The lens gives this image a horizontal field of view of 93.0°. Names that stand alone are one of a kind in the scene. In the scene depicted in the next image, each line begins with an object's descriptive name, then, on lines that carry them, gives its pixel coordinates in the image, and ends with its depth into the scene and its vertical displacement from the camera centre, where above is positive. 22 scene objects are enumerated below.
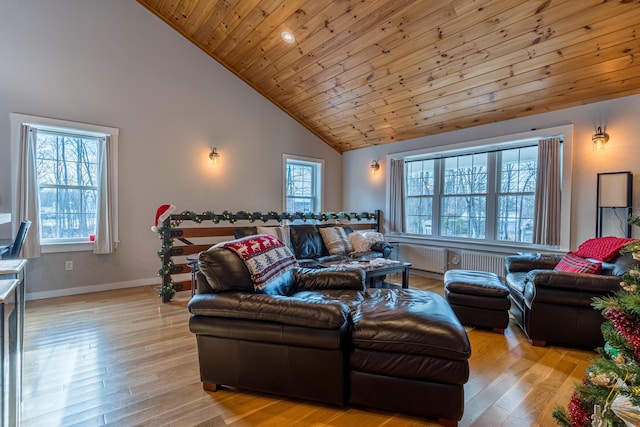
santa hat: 3.65 -0.07
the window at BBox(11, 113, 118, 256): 3.62 +0.32
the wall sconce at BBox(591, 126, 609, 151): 3.47 +0.80
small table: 3.52 -0.71
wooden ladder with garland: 3.70 -0.36
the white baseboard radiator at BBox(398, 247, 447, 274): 4.95 -0.83
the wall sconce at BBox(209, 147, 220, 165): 5.06 +0.88
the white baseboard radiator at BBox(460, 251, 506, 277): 4.36 -0.80
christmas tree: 0.98 -0.58
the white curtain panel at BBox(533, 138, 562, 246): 3.84 +0.18
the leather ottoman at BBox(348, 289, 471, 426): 1.57 -0.83
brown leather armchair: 2.44 -0.80
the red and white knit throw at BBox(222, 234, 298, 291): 2.03 -0.36
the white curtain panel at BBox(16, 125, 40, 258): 3.59 +0.20
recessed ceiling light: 4.00 +2.29
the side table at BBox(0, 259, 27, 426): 1.15 -0.67
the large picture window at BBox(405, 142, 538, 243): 4.27 +0.22
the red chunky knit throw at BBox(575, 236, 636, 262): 2.64 -0.36
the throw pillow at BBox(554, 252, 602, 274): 2.59 -0.51
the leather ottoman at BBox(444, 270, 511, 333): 2.83 -0.88
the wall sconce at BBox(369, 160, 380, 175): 6.02 +0.83
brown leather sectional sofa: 1.60 -0.78
